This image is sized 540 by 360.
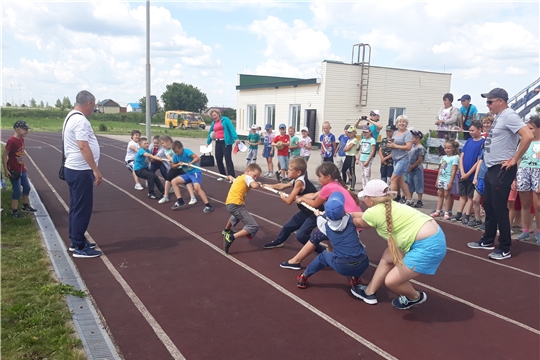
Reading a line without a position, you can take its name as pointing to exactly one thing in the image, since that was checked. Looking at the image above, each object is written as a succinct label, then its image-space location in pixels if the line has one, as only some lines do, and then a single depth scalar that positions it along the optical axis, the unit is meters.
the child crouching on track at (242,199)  6.29
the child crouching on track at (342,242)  4.45
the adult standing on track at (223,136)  11.50
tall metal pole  17.97
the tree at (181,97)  86.69
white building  24.88
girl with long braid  4.13
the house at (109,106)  108.83
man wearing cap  5.79
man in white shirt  5.56
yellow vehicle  53.31
